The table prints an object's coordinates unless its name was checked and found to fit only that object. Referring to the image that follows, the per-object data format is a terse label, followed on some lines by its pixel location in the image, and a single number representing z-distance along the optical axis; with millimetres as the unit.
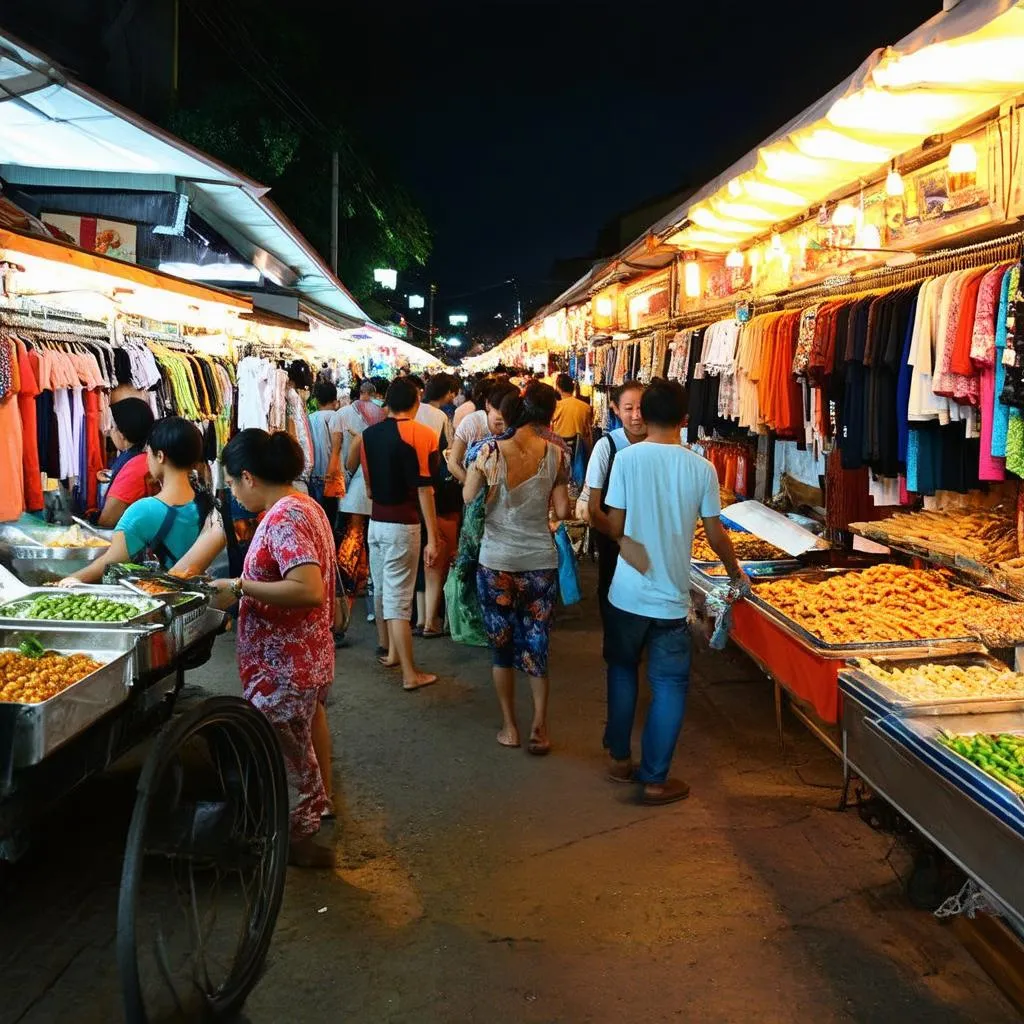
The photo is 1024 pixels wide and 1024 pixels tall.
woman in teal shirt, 4543
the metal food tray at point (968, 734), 2963
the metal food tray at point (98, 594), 3584
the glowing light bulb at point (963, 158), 4512
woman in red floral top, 3627
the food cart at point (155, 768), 2643
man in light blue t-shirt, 4648
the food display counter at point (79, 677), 2664
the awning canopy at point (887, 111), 3424
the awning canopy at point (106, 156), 6594
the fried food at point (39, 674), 2850
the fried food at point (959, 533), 4879
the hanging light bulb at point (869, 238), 5617
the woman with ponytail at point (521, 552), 5359
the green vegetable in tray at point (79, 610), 3689
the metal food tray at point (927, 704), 3828
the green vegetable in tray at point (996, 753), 3141
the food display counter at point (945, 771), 2900
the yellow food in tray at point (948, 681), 4016
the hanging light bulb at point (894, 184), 5051
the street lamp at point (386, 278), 30969
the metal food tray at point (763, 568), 6445
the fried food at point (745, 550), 6977
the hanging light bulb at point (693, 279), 9297
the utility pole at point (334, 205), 23662
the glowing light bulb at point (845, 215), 5793
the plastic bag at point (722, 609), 5535
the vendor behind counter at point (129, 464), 5398
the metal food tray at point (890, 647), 4516
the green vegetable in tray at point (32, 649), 3279
